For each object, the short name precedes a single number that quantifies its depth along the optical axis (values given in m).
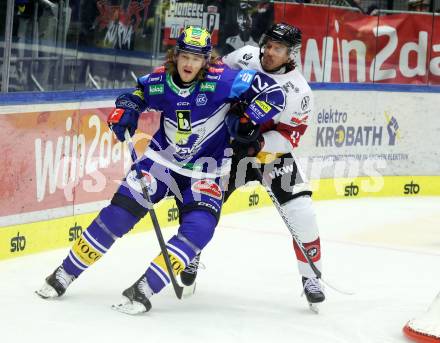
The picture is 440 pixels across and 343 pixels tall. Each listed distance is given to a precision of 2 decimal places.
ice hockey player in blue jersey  9.04
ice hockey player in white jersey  9.70
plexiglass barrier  13.05
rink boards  11.31
